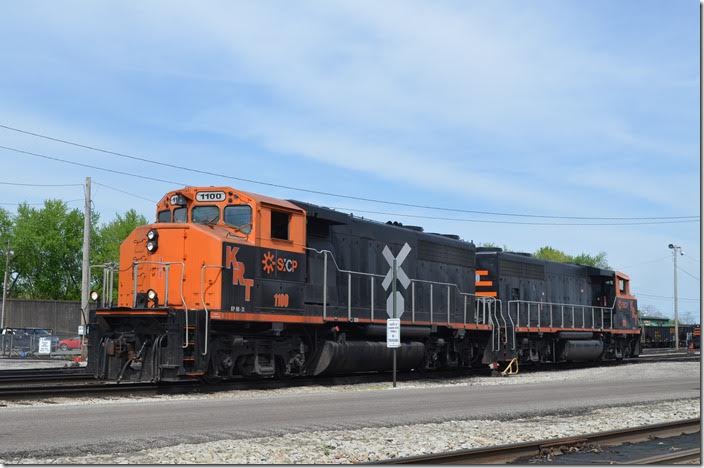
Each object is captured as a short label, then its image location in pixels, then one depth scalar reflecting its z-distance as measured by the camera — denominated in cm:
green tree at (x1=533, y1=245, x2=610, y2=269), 10631
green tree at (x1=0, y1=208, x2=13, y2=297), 7844
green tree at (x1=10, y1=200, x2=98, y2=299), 7906
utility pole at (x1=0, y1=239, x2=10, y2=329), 5499
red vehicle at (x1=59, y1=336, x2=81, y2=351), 4868
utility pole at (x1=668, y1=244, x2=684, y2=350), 7084
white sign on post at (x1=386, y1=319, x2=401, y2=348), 1931
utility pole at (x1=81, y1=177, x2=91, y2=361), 3231
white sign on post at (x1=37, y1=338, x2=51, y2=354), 3956
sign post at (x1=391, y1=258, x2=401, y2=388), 1916
